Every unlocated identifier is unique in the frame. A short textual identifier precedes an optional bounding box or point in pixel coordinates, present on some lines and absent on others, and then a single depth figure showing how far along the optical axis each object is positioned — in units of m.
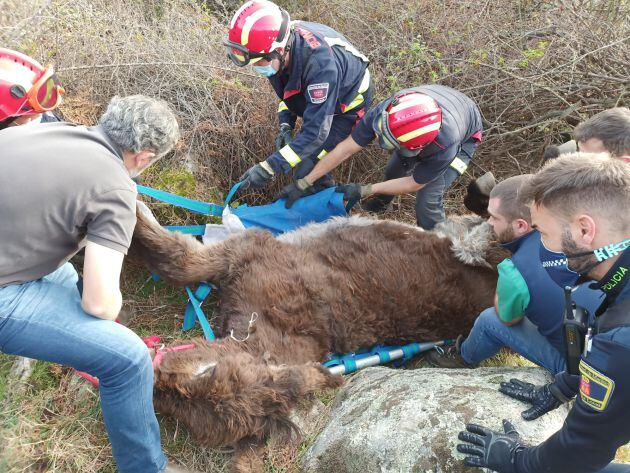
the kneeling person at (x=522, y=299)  2.98
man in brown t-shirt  2.13
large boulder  2.74
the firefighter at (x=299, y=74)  3.86
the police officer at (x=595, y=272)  1.84
